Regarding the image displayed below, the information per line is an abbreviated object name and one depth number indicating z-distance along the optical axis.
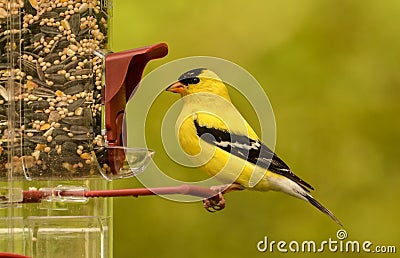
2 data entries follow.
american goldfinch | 3.98
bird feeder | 3.80
